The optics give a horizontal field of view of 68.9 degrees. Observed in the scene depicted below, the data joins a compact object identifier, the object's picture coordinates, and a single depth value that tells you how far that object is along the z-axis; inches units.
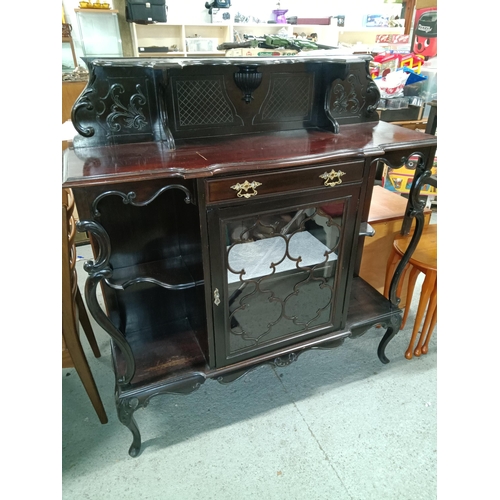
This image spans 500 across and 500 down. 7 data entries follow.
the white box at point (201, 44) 147.0
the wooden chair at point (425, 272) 64.3
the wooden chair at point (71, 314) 47.1
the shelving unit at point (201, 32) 145.6
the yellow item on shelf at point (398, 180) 101.7
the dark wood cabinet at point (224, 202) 40.8
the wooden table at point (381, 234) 71.6
